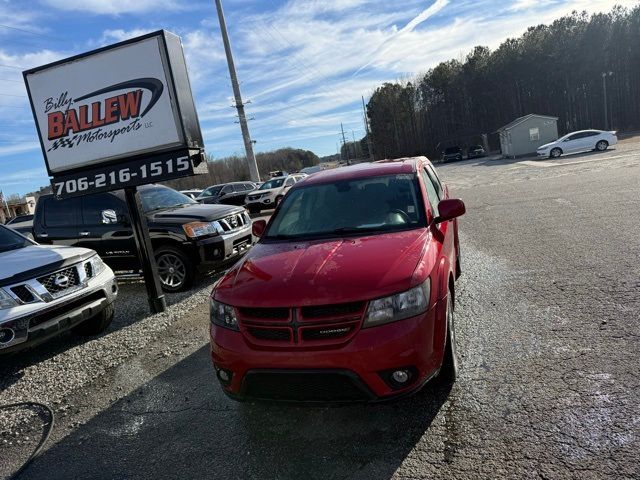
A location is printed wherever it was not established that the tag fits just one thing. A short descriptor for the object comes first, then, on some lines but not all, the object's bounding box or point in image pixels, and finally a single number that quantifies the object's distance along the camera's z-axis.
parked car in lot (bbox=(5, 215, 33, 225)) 27.64
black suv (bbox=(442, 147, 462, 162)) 50.12
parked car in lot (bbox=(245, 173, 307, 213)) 20.69
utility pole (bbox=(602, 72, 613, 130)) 48.81
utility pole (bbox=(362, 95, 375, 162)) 77.75
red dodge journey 2.59
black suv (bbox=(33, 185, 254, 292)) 6.94
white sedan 26.97
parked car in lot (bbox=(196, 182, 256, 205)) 21.43
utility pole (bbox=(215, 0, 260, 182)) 27.84
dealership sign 5.69
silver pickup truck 4.20
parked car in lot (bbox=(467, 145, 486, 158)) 50.88
